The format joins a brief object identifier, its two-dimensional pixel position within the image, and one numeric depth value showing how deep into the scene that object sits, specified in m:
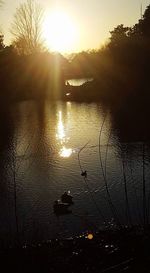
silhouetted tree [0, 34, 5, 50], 32.14
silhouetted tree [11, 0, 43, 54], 50.31
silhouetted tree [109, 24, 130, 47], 46.91
